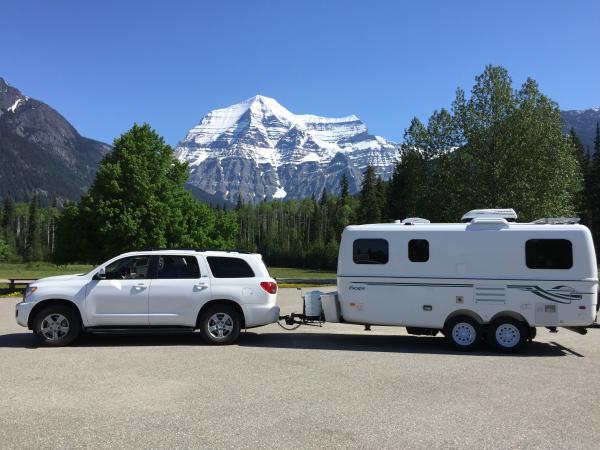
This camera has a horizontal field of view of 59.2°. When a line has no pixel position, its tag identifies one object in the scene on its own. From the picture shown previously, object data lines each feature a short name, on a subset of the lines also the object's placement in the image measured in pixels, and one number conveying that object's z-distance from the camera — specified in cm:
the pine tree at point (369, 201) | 7981
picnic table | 2745
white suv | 1071
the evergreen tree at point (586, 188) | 6172
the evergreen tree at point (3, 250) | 8131
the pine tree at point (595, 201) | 6253
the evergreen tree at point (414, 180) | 3972
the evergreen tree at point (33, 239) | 12044
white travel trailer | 1075
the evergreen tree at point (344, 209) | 10875
